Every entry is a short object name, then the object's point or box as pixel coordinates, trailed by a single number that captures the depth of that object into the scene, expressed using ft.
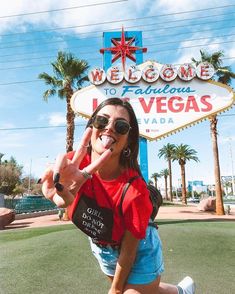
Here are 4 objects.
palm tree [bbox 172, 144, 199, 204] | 184.55
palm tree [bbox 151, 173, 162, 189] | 302.66
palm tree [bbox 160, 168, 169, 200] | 288.10
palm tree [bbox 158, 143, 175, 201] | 195.76
